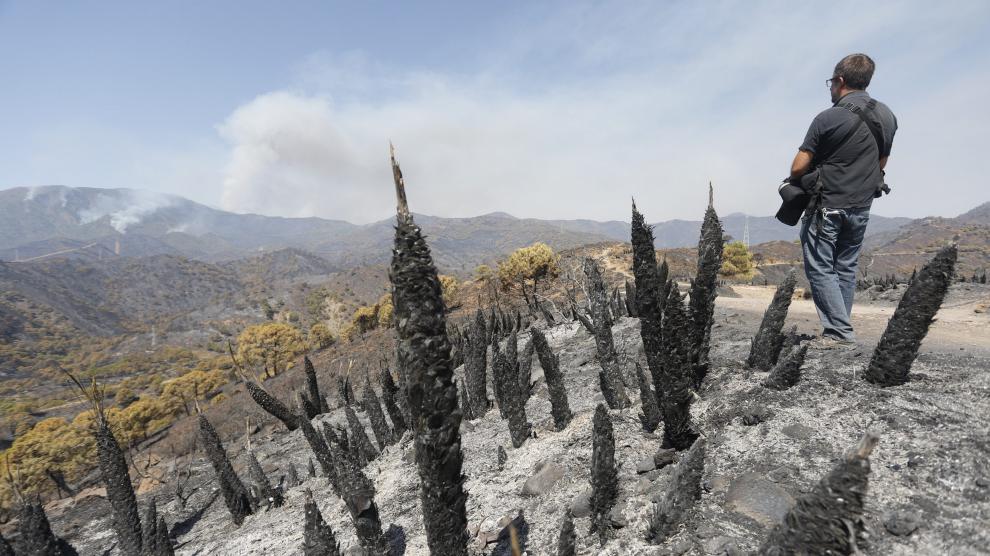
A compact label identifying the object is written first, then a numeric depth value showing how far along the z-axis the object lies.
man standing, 4.38
